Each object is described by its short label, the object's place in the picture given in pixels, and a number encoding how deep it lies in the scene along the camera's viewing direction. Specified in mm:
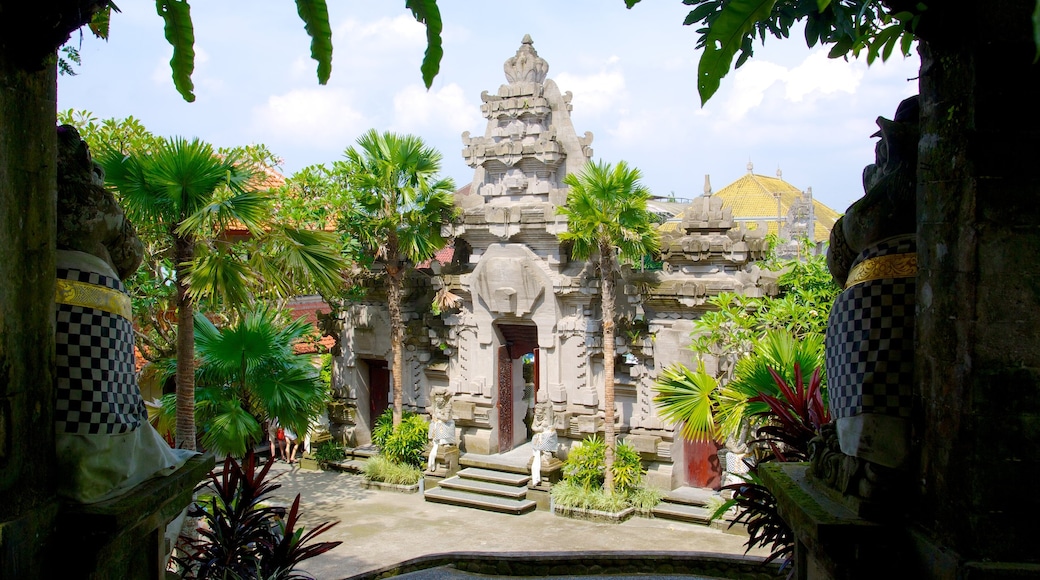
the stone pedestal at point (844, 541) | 3109
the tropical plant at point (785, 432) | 5516
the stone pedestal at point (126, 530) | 3270
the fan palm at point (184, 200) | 10336
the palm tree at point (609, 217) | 13945
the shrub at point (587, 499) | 14148
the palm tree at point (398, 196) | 15836
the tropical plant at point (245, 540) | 6574
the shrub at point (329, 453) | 17625
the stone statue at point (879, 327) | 3277
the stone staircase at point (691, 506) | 13516
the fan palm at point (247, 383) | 12359
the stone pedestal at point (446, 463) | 16047
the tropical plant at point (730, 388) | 8220
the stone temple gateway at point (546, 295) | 14859
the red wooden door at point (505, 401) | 16781
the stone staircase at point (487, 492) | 14625
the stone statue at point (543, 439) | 15147
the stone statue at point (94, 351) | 3393
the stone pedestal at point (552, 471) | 15242
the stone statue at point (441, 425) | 16047
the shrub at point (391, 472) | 16109
